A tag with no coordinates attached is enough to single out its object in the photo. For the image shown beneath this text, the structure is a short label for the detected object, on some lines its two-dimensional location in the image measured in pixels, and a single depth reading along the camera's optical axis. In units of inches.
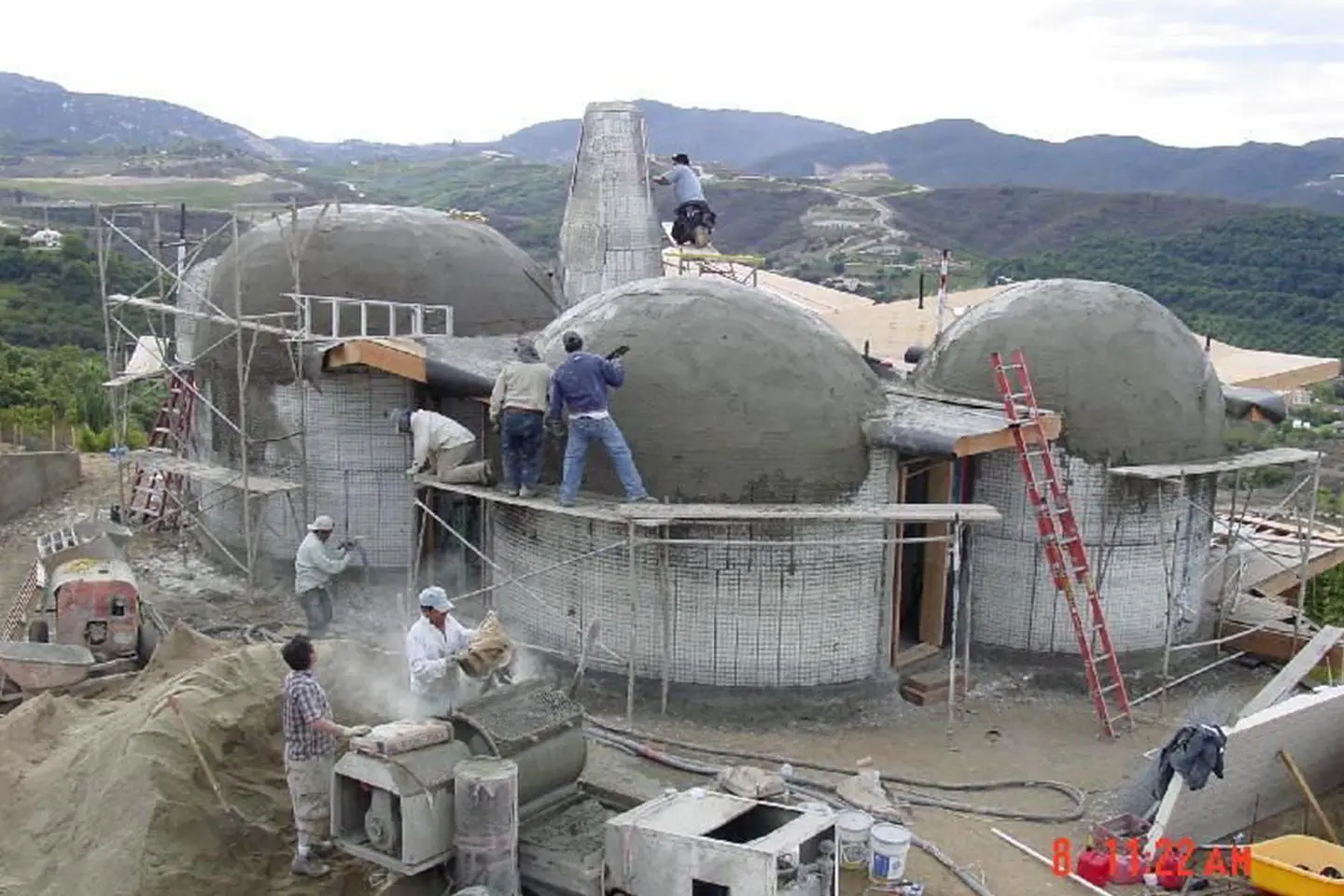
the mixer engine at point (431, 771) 366.9
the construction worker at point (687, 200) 844.0
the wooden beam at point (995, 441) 552.7
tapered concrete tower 823.7
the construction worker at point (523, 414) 556.1
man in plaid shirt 388.2
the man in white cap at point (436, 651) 422.3
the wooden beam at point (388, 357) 628.1
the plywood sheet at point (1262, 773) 458.3
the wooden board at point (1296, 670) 540.7
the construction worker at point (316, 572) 598.9
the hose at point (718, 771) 440.1
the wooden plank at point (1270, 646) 665.6
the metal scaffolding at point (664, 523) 520.7
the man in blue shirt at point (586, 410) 539.2
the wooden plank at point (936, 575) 625.9
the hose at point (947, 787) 489.1
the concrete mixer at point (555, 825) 365.7
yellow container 402.6
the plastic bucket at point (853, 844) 405.7
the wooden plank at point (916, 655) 609.0
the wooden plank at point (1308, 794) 480.4
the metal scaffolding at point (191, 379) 684.7
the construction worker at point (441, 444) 596.4
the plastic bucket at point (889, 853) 401.4
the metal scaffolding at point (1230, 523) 604.7
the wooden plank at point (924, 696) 593.6
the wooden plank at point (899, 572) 591.8
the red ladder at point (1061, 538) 567.8
